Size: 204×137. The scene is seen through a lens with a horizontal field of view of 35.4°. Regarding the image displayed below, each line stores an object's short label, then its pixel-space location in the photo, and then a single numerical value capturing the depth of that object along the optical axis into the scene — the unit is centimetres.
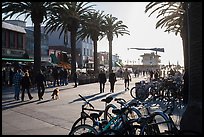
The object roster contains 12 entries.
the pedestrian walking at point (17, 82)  1670
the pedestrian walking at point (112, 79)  2096
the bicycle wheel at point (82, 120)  659
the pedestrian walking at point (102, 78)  2130
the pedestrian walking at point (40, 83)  1671
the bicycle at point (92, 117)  619
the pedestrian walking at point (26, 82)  1647
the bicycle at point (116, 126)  539
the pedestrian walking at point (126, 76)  2397
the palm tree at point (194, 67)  624
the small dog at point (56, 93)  1697
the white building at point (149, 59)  11500
